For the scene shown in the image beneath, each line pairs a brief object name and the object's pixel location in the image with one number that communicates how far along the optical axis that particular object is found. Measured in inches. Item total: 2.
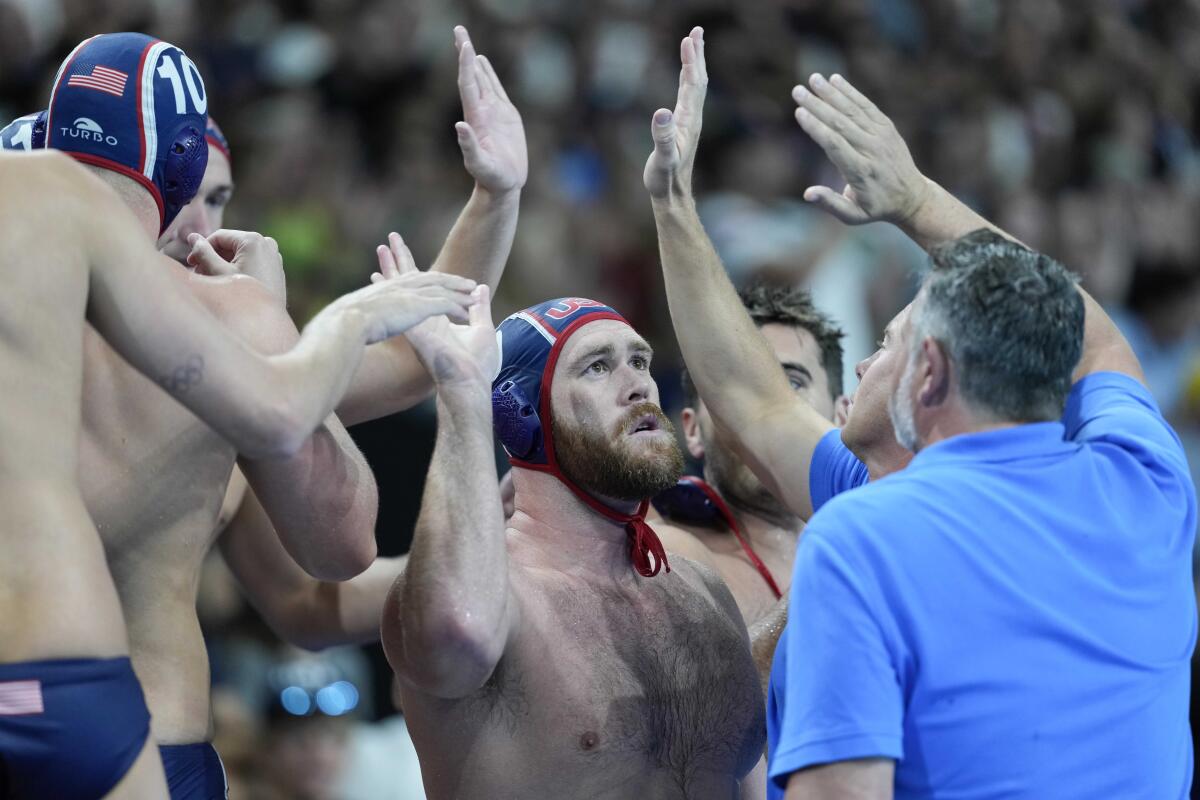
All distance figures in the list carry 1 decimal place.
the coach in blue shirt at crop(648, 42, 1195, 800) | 188.1
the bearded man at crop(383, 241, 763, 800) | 235.9
